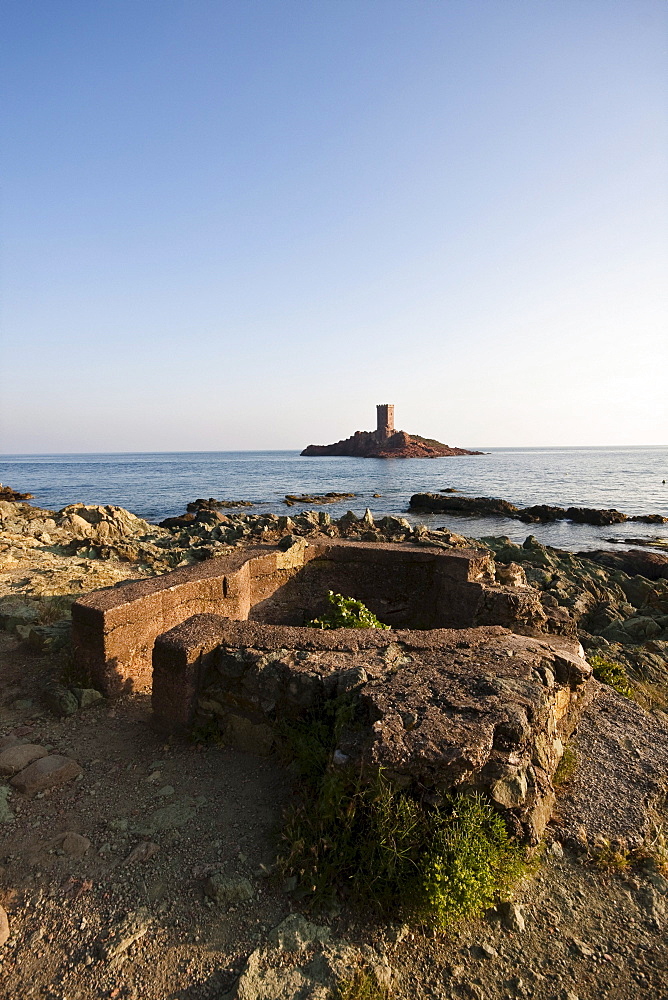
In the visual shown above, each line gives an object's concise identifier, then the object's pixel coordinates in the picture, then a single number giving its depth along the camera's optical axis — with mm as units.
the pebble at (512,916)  3145
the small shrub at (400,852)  3186
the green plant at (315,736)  3980
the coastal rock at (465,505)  36625
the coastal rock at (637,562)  17500
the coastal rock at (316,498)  42094
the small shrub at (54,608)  7469
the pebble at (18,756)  4321
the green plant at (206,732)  4758
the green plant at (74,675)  5578
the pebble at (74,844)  3562
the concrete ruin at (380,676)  3645
